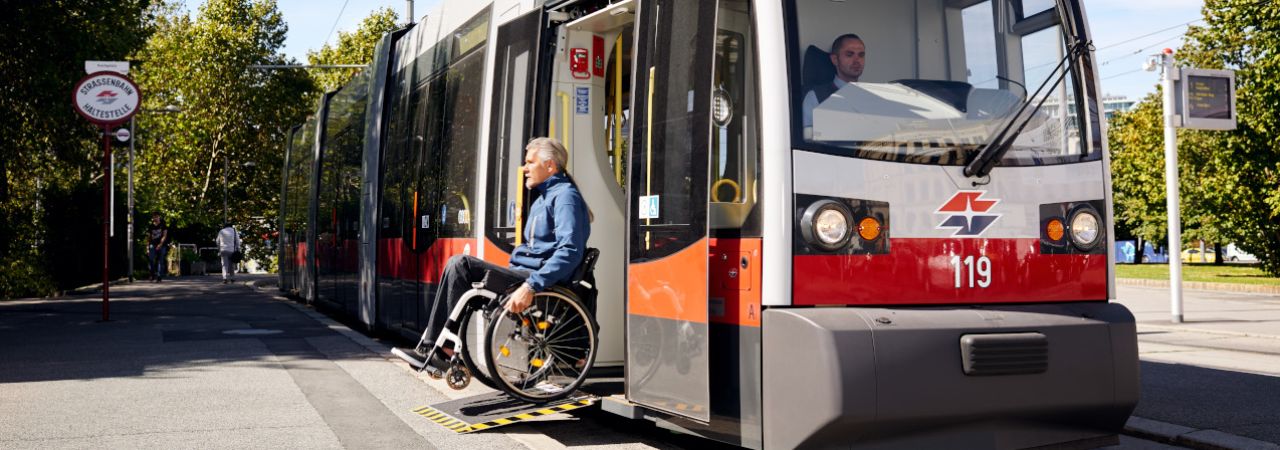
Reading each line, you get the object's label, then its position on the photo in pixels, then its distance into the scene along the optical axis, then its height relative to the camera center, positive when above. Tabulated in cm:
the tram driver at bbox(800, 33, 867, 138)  537 +83
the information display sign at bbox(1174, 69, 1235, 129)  1582 +195
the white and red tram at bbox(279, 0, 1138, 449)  514 +10
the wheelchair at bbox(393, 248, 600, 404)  698 -52
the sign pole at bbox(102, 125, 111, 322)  1463 +81
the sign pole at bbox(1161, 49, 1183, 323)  1580 +97
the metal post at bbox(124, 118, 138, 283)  3053 +52
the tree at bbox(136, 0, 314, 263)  5691 +677
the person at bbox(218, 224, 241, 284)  2891 +14
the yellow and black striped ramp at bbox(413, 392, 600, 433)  686 -94
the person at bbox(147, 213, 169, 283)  2991 +21
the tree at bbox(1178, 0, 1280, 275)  2769 +273
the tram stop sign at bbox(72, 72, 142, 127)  1474 +191
